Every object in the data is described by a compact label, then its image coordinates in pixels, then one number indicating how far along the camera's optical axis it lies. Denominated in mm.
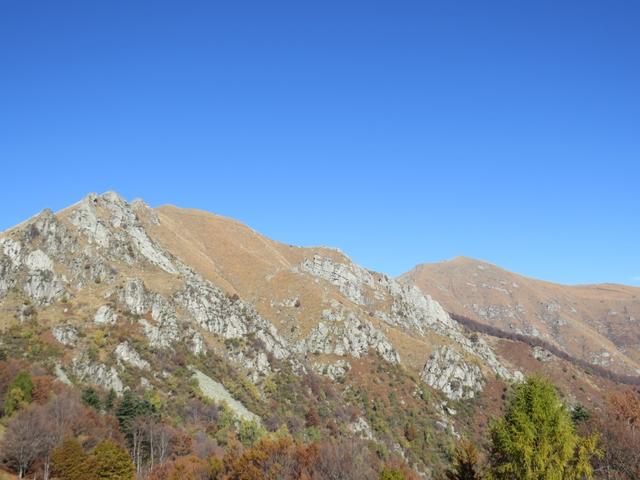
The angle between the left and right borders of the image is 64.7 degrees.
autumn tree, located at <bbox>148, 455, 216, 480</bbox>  59031
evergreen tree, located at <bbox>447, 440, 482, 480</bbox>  43753
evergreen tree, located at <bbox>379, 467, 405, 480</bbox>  46406
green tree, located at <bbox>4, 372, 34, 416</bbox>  69781
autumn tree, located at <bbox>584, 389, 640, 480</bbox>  49188
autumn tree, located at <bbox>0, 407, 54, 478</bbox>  60594
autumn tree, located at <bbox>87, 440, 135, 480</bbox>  59125
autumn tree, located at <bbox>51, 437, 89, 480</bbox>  59219
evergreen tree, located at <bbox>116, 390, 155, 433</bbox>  79500
